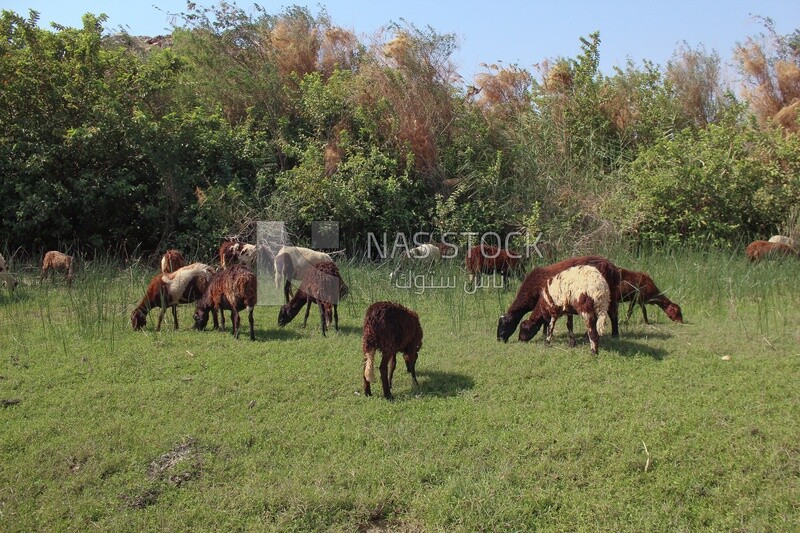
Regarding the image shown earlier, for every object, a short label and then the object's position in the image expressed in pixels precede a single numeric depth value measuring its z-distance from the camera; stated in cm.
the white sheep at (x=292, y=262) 1020
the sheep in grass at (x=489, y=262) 1130
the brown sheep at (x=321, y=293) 879
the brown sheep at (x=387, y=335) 626
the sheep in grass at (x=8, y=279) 1032
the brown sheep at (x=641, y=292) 880
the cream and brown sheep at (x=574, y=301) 737
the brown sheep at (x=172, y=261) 1062
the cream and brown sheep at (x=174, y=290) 890
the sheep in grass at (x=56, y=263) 1117
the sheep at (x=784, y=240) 1314
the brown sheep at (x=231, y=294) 823
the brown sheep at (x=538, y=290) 820
